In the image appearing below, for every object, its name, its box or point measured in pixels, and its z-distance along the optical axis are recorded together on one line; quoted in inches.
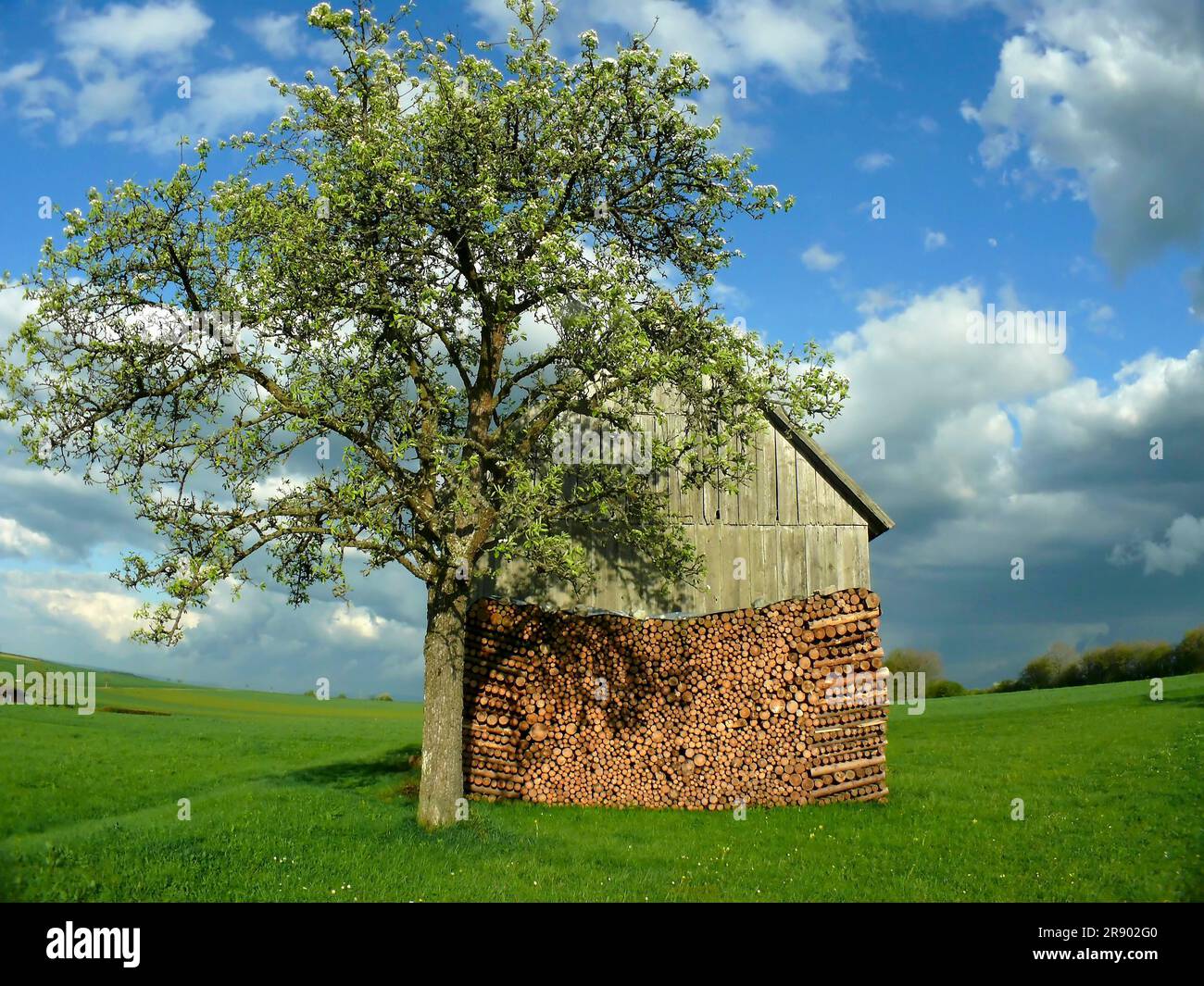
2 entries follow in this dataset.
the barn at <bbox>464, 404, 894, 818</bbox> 723.4
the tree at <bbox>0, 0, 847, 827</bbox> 565.6
